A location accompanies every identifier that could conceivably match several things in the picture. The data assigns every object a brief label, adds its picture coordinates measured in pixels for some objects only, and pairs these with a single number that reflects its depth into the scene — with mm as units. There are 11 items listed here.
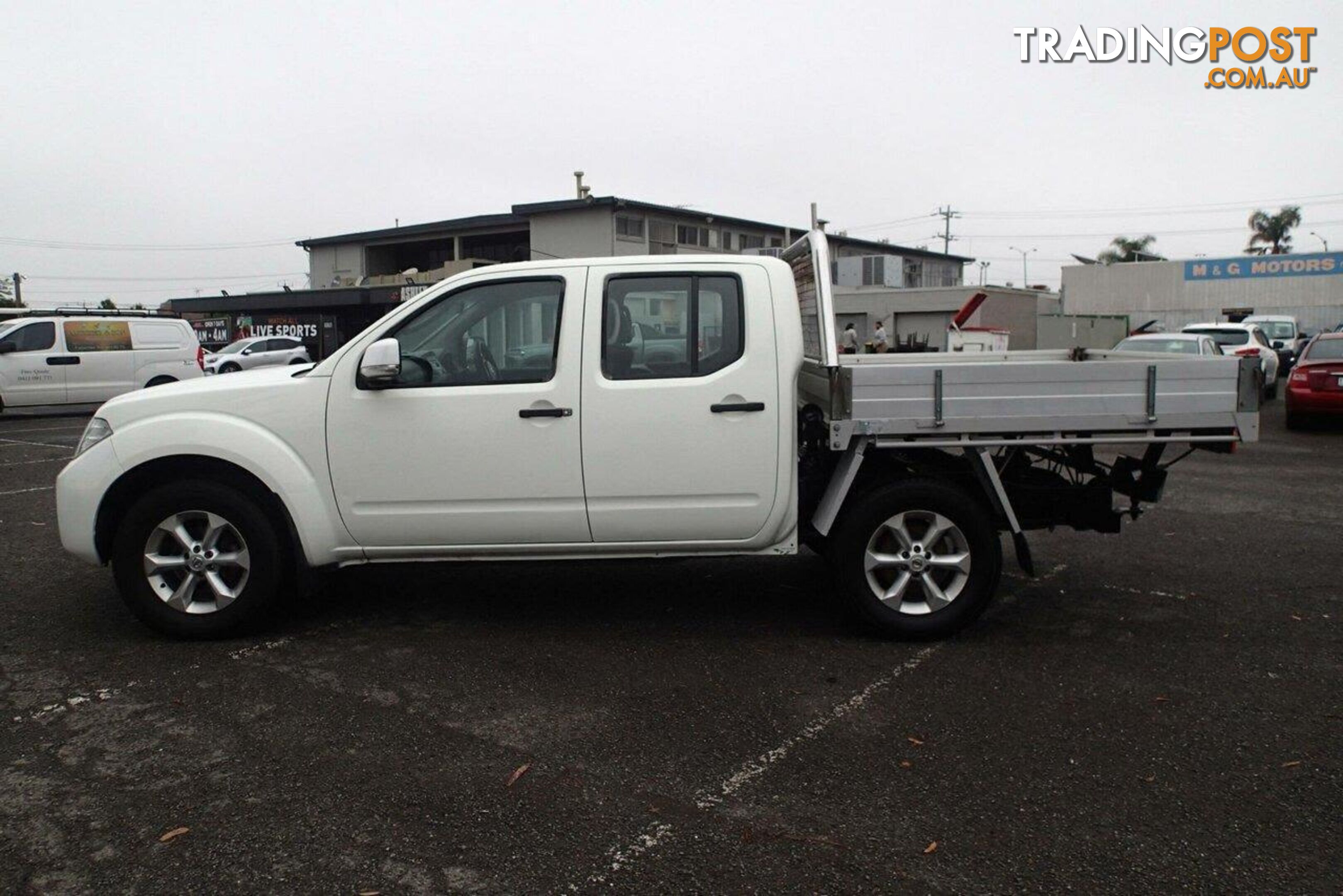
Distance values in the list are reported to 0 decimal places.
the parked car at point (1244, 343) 19984
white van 18125
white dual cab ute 4957
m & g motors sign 43438
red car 14328
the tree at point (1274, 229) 58969
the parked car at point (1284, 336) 24500
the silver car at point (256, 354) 30406
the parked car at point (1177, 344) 16094
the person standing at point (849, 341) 14570
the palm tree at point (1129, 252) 68125
